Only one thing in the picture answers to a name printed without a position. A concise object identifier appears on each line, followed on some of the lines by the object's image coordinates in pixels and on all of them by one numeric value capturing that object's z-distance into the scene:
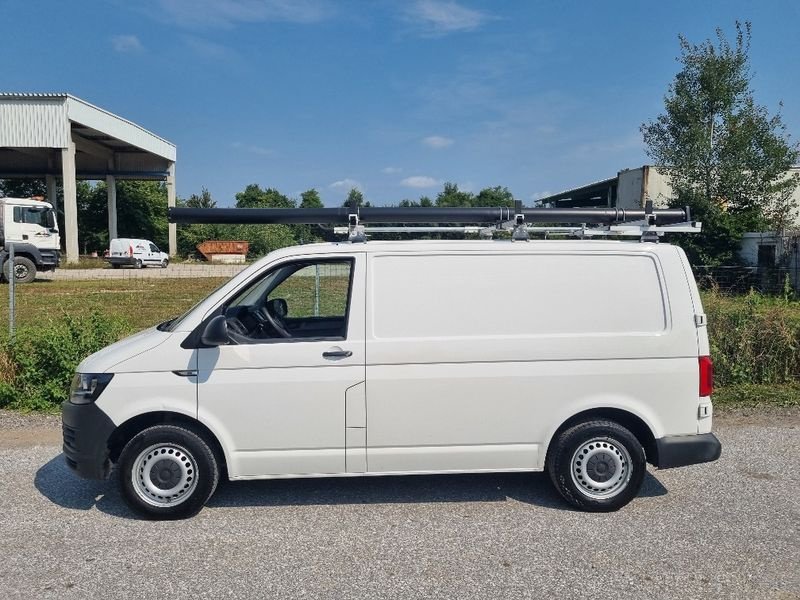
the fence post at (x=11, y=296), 7.96
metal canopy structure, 34.31
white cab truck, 23.86
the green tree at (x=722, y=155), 20.66
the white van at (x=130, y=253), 37.84
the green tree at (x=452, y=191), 43.11
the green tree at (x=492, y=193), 54.51
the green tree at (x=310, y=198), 77.62
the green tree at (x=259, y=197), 72.26
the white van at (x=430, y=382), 4.35
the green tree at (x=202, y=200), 61.59
